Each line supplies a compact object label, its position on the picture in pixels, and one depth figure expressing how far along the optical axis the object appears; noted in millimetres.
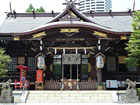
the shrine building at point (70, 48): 19781
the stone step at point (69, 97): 16438
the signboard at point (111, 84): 19641
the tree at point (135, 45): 18266
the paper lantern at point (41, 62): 19844
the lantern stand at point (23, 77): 19309
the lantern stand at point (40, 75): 19828
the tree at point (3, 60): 18442
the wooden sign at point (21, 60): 22703
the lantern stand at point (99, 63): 19688
